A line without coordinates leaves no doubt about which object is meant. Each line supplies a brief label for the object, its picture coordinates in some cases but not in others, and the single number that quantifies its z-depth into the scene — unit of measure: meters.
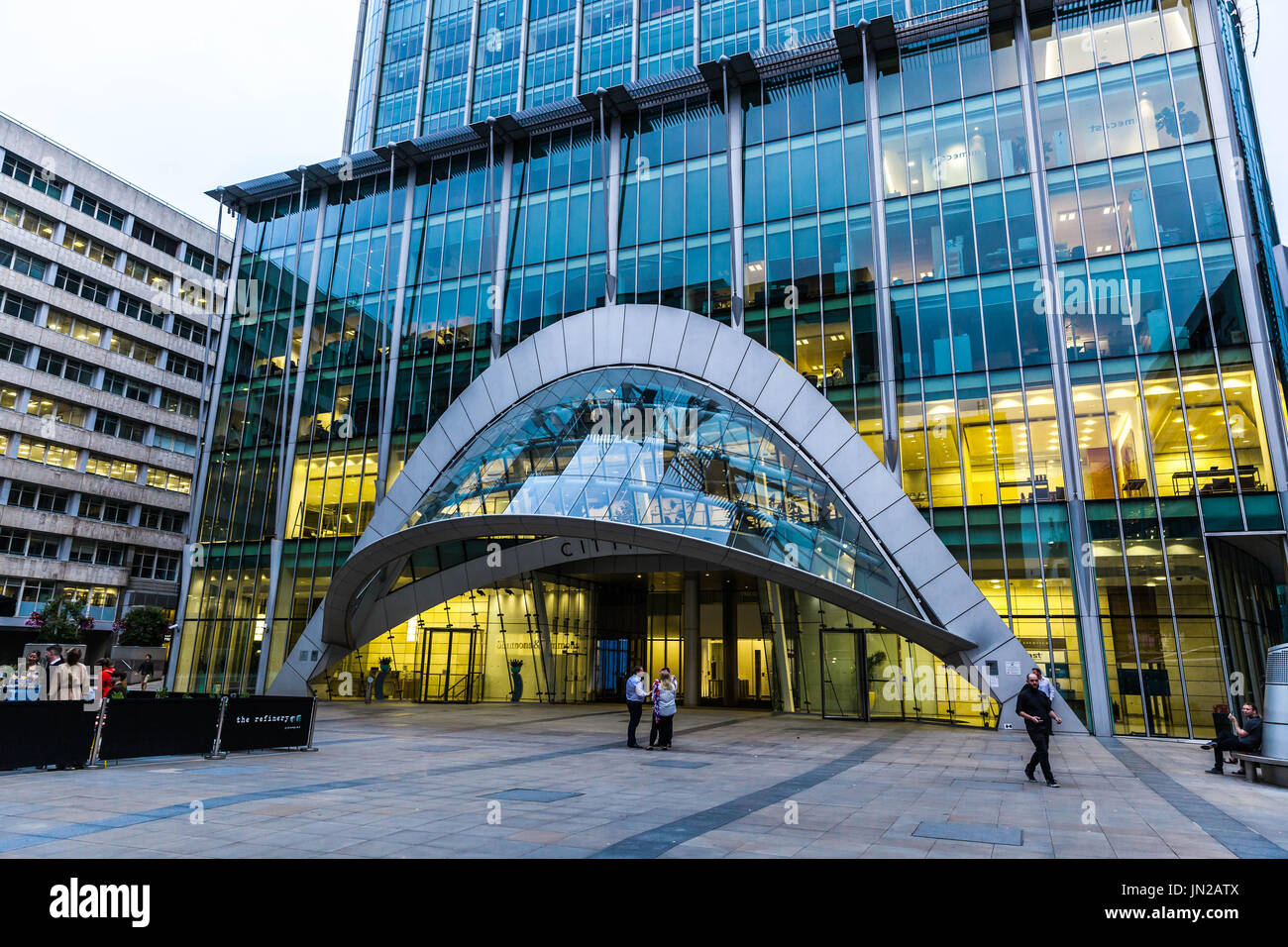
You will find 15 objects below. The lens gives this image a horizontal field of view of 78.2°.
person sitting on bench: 13.28
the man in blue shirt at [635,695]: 16.88
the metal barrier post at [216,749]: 14.06
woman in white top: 16.56
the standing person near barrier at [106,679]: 14.92
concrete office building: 50.47
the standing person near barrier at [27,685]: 14.33
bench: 12.16
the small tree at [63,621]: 43.78
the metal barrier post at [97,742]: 12.12
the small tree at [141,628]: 48.84
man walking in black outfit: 11.94
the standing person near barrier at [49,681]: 12.49
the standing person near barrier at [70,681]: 12.47
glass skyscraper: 21.70
